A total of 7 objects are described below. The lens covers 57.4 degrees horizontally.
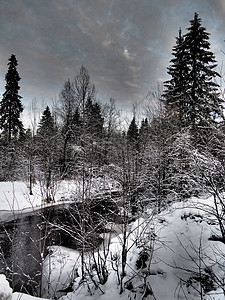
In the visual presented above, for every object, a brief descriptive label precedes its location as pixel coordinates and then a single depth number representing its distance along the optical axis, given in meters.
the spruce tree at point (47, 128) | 19.03
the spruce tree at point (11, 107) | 22.86
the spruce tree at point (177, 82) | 12.07
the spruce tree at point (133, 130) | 33.23
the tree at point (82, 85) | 23.52
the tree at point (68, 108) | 24.99
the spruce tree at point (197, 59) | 12.95
